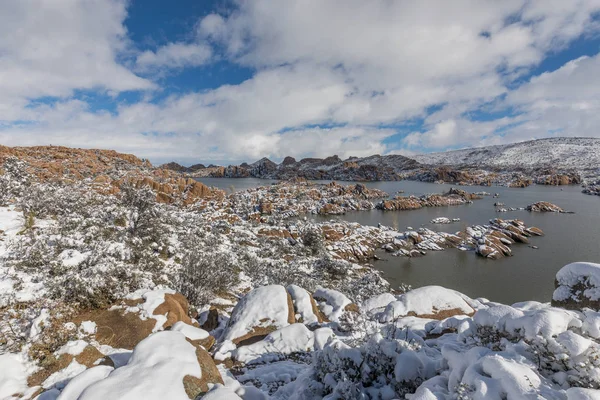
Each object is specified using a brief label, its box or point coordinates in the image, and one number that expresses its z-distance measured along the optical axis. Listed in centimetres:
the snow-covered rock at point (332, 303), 1169
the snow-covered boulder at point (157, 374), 422
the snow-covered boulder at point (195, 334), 798
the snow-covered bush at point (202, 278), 1271
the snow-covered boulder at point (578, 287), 747
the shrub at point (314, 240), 3469
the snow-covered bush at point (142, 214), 1845
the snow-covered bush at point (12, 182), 1866
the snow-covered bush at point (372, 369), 467
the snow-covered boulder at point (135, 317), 766
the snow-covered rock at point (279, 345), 763
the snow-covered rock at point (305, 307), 1084
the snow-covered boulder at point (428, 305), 1102
